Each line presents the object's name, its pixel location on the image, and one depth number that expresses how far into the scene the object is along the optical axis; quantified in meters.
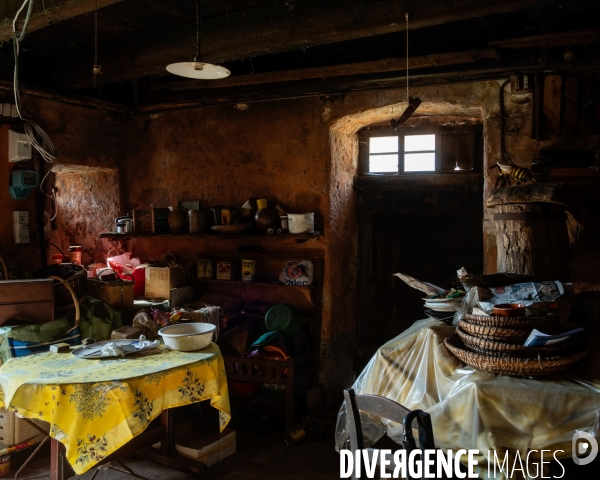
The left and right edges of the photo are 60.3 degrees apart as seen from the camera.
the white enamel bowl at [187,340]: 3.18
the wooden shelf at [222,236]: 4.63
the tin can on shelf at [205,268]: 5.16
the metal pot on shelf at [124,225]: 5.30
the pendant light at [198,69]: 3.05
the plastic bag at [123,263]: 5.47
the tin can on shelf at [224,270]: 5.05
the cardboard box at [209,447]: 3.71
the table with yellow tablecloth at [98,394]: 2.53
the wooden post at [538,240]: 3.11
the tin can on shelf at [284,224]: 4.74
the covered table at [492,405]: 2.15
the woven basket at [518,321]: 2.36
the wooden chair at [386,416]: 1.78
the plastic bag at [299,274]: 4.74
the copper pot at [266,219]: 4.77
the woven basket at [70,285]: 4.04
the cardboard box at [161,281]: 5.03
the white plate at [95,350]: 3.08
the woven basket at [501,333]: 2.36
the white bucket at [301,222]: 4.64
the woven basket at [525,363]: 2.29
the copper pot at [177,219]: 5.12
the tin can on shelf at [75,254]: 5.43
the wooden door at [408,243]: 4.88
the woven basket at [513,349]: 2.30
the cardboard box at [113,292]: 4.53
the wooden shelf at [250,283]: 4.74
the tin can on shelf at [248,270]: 4.95
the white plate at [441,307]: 3.11
